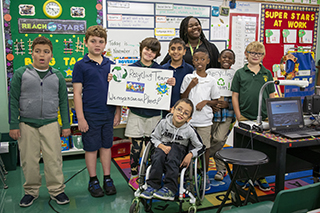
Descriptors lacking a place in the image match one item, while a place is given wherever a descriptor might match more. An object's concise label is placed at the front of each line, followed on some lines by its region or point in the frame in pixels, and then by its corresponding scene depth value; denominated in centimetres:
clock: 368
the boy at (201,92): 267
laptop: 227
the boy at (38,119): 241
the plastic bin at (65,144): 385
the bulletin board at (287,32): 496
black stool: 181
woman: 302
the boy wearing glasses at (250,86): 274
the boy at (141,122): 262
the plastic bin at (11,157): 343
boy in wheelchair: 212
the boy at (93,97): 254
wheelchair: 207
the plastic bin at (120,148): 398
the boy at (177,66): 264
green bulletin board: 360
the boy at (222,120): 298
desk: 209
